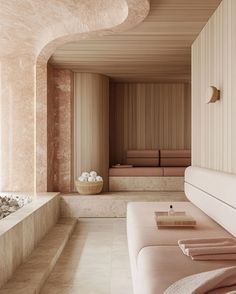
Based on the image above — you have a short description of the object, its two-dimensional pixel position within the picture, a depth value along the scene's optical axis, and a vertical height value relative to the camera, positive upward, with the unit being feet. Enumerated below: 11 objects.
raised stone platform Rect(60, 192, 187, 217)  11.97 -3.15
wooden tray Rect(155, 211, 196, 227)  5.82 -1.95
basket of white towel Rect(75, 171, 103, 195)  12.23 -2.10
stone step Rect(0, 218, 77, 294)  5.66 -3.51
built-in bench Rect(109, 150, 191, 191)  13.64 -2.04
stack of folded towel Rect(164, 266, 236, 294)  3.21 -1.99
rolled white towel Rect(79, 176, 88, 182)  12.40 -1.87
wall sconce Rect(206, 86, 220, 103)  7.17 +1.51
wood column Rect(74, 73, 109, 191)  13.25 +1.14
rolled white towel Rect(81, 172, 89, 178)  12.59 -1.66
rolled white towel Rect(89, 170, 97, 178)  12.59 -1.63
